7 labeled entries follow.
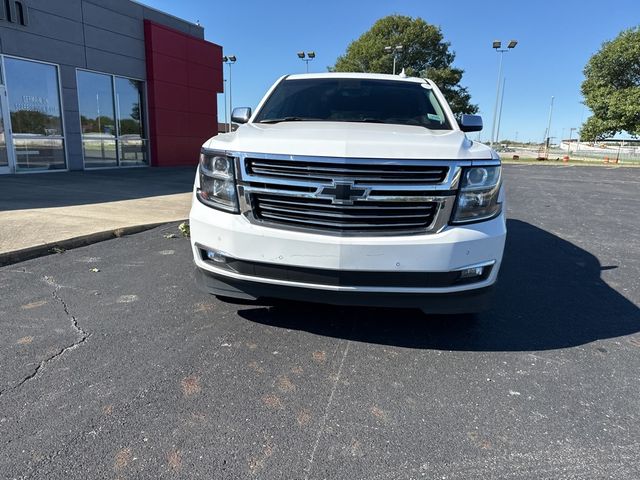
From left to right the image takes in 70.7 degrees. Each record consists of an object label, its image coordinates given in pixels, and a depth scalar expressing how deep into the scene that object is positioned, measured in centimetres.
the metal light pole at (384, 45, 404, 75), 4059
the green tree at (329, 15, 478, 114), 4347
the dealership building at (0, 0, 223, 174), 1292
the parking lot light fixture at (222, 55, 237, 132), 3347
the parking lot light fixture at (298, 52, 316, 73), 3388
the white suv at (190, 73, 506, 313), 265
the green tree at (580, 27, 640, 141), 3466
